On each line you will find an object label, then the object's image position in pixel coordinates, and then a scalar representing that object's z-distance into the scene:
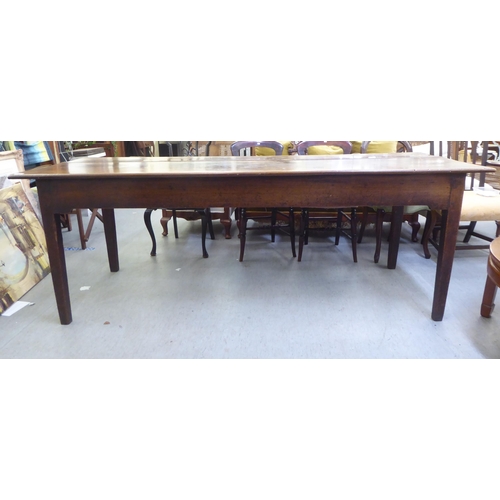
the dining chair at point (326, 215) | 2.86
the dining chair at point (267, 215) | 2.95
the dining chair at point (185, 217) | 2.98
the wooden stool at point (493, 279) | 1.70
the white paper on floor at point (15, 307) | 2.18
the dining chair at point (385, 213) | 2.89
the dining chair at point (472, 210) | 2.56
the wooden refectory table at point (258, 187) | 1.78
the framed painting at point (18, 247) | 2.32
